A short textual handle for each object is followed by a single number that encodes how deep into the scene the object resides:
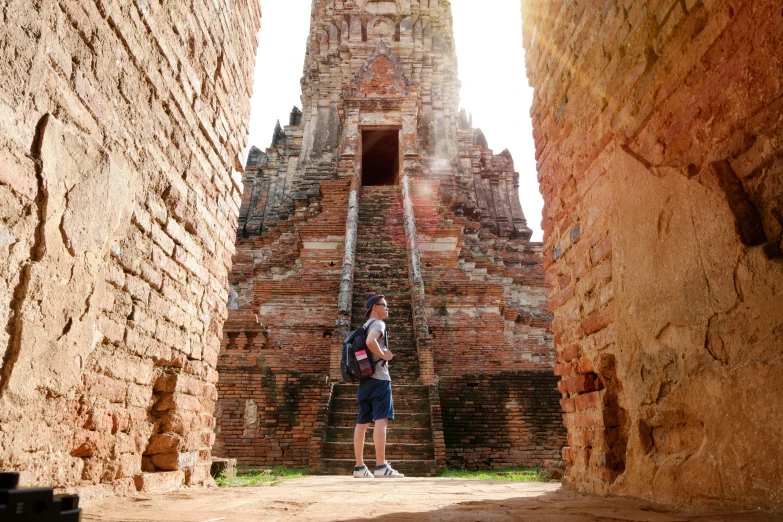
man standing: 4.84
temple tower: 6.93
